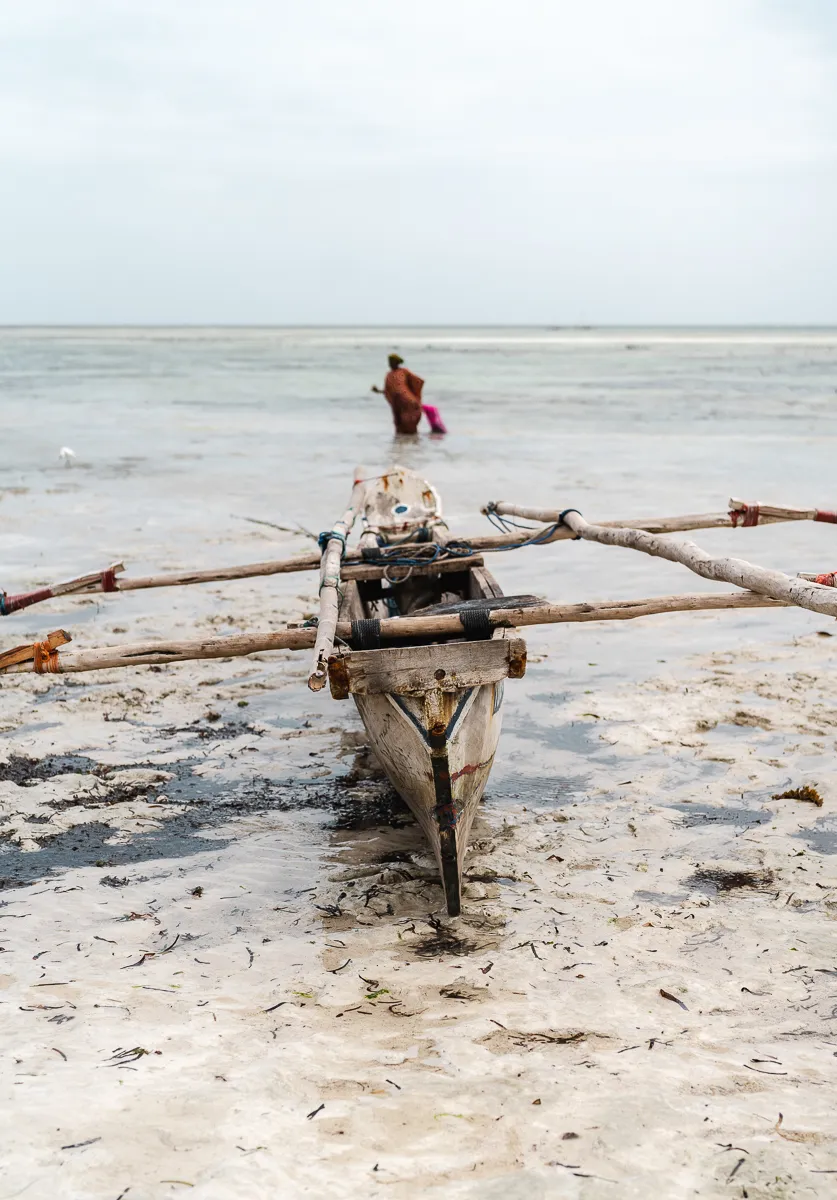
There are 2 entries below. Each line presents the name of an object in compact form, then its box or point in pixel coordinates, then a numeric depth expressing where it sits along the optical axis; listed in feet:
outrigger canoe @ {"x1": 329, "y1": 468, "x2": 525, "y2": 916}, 11.53
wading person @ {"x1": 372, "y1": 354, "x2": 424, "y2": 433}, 57.82
